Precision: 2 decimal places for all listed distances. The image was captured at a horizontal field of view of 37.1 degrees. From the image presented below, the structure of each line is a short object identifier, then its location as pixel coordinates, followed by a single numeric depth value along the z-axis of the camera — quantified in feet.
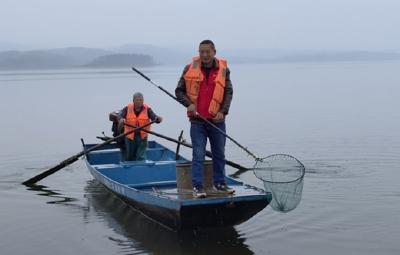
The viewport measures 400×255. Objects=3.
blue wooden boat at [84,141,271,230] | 27.76
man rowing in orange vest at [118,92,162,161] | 42.24
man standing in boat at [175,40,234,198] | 28.43
